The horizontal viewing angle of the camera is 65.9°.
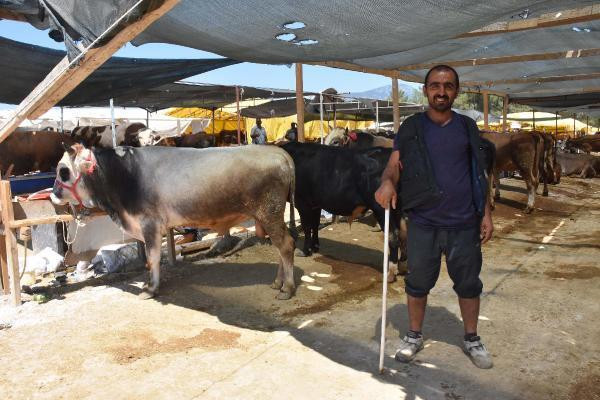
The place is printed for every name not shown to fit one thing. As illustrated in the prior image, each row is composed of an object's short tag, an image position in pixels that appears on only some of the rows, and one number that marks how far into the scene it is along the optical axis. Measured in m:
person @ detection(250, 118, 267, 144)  15.38
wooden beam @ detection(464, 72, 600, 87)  9.45
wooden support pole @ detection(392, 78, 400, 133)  9.36
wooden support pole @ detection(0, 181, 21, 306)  4.93
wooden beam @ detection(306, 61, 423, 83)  7.27
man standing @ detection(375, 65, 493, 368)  3.31
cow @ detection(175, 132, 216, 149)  11.90
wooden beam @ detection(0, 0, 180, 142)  3.23
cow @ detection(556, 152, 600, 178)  17.23
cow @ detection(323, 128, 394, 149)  10.04
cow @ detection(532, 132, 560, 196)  12.11
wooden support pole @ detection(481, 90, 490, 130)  14.30
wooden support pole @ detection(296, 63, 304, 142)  7.66
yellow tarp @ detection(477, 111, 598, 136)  29.48
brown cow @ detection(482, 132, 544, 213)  10.91
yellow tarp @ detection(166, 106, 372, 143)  20.30
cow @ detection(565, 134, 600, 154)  21.92
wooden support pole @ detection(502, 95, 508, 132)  15.35
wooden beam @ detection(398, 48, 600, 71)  6.92
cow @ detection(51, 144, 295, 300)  5.14
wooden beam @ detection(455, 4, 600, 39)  5.02
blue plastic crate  8.83
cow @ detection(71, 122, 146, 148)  11.04
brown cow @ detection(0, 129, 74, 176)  10.51
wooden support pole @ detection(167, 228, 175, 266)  6.30
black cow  6.00
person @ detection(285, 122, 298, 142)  12.34
